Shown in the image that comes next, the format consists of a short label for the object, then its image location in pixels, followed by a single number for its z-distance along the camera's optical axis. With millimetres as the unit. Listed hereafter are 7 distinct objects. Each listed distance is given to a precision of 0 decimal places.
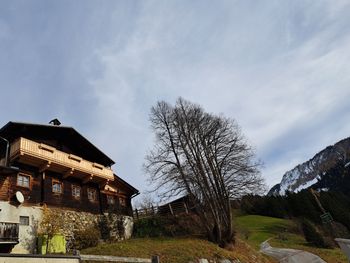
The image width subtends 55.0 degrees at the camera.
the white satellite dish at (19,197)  21875
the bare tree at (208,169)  28306
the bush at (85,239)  24216
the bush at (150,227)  30000
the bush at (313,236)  38031
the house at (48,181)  21734
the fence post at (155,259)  11103
